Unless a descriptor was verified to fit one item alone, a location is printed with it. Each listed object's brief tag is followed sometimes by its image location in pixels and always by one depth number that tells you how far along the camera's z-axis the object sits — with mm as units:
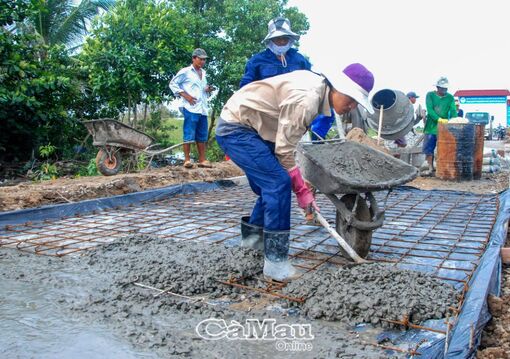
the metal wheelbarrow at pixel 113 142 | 5707
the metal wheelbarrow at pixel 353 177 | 2375
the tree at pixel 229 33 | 8695
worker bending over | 2178
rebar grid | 2646
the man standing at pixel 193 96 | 5633
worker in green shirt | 6555
